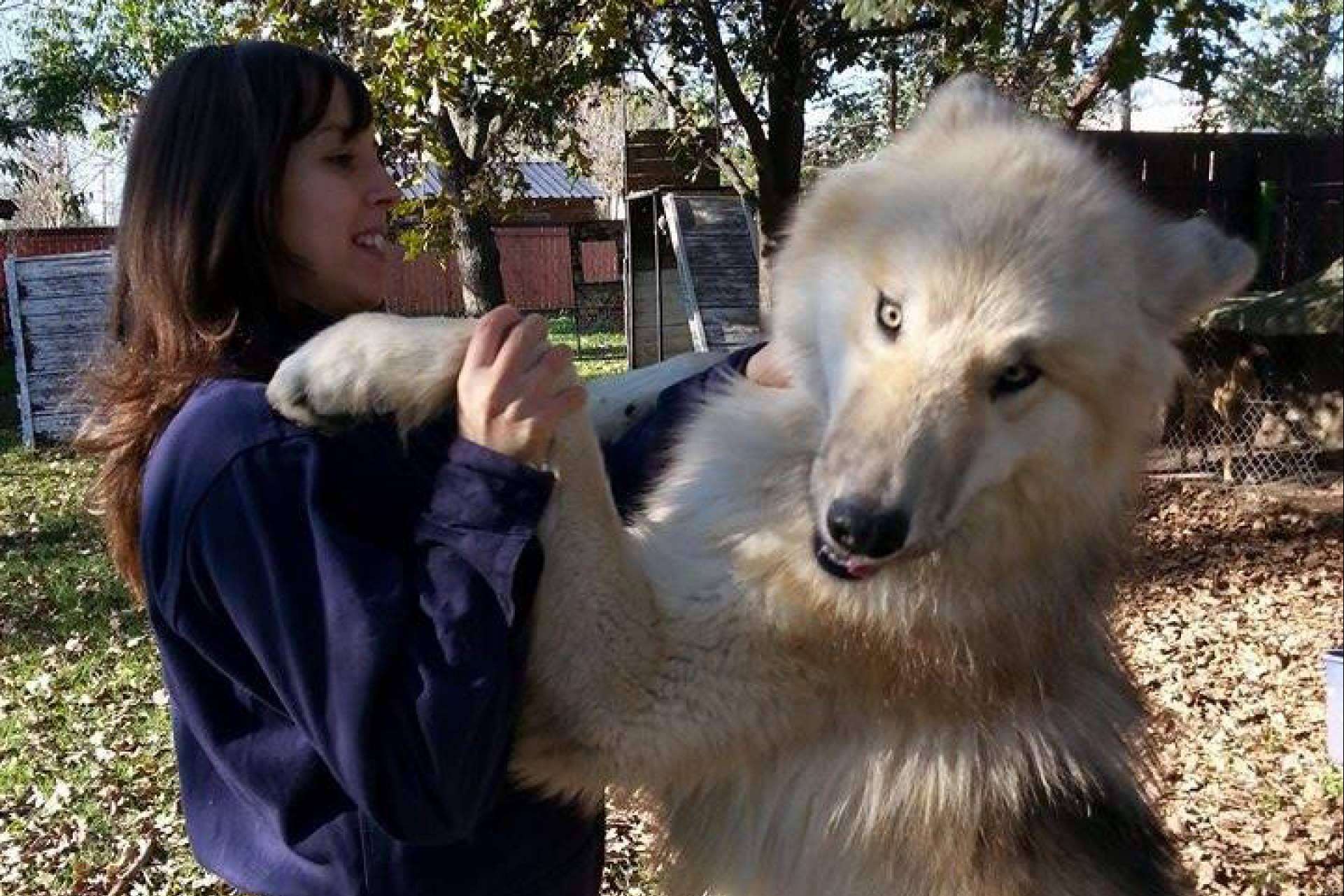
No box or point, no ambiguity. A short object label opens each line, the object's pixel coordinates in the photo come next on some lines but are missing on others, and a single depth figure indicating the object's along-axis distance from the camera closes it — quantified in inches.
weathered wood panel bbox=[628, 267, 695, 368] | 537.6
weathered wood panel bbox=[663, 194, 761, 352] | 444.1
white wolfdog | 72.8
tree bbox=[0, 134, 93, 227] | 1234.0
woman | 57.6
